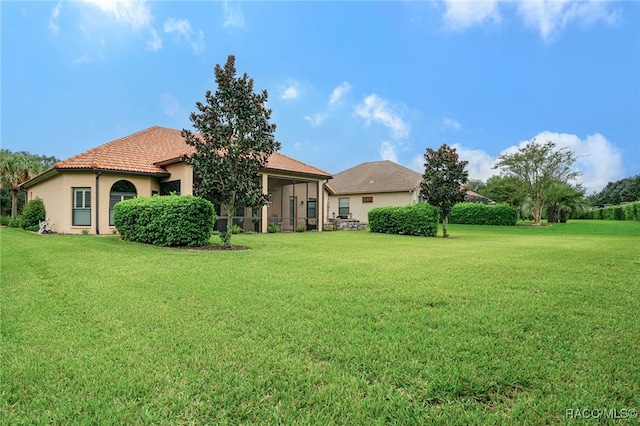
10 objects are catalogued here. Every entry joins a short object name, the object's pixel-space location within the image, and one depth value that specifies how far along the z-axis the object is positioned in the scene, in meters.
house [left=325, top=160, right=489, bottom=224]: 28.94
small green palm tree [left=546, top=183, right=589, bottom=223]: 31.80
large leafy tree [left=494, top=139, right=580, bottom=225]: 28.31
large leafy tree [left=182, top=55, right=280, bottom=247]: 10.91
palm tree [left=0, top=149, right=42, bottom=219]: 26.38
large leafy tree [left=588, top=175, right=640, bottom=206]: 59.61
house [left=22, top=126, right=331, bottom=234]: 16.56
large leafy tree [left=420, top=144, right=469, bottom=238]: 17.78
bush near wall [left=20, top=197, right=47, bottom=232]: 19.52
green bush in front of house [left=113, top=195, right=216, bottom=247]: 10.69
